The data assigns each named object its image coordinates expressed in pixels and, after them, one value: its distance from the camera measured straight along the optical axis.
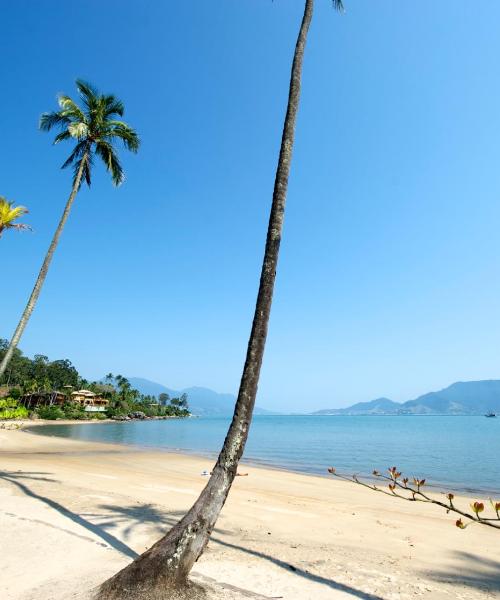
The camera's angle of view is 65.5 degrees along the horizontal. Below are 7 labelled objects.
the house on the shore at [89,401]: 96.36
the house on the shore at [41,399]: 88.88
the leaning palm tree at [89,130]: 15.88
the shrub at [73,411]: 82.38
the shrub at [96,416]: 89.94
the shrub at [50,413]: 74.64
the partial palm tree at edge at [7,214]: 16.61
